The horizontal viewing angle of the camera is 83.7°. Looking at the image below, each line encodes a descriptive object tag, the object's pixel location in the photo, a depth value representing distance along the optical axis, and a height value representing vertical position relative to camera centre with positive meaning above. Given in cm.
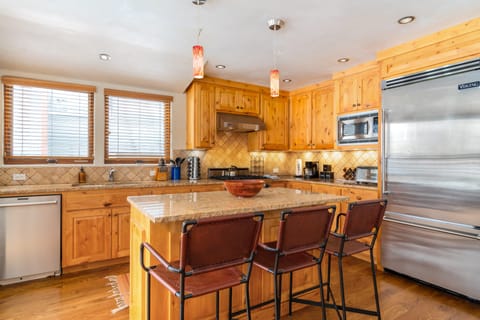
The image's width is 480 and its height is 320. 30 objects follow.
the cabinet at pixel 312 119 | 436 +73
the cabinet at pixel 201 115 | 413 +72
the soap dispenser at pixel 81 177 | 351 -21
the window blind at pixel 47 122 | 323 +51
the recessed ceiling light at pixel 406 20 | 238 +129
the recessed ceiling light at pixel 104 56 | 310 +123
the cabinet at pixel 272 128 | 482 +62
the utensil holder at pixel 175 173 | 418 -18
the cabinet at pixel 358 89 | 349 +101
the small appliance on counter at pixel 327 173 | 457 -21
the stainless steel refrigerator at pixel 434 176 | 239 -14
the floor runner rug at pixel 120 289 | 239 -127
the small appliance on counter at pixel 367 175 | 378 -19
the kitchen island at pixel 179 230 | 167 -47
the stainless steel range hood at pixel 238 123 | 430 +63
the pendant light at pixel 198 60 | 188 +71
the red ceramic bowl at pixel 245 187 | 208 -20
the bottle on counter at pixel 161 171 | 404 -15
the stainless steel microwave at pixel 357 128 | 348 +46
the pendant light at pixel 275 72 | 217 +72
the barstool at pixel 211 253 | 123 -45
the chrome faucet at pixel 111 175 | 372 -19
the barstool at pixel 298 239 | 153 -47
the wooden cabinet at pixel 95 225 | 301 -75
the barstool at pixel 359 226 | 180 -45
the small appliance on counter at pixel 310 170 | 477 -16
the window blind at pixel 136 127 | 383 +53
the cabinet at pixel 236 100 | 433 +103
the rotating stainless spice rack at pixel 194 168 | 430 -11
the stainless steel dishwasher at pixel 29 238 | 271 -80
